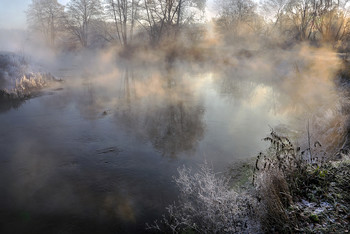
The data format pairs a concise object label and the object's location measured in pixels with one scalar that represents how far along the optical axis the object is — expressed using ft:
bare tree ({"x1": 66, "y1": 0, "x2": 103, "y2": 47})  124.38
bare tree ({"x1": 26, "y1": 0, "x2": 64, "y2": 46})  137.08
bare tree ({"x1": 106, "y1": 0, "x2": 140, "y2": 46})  110.73
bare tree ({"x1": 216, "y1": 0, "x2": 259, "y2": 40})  129.08
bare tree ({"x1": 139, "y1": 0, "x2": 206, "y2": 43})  105.19
